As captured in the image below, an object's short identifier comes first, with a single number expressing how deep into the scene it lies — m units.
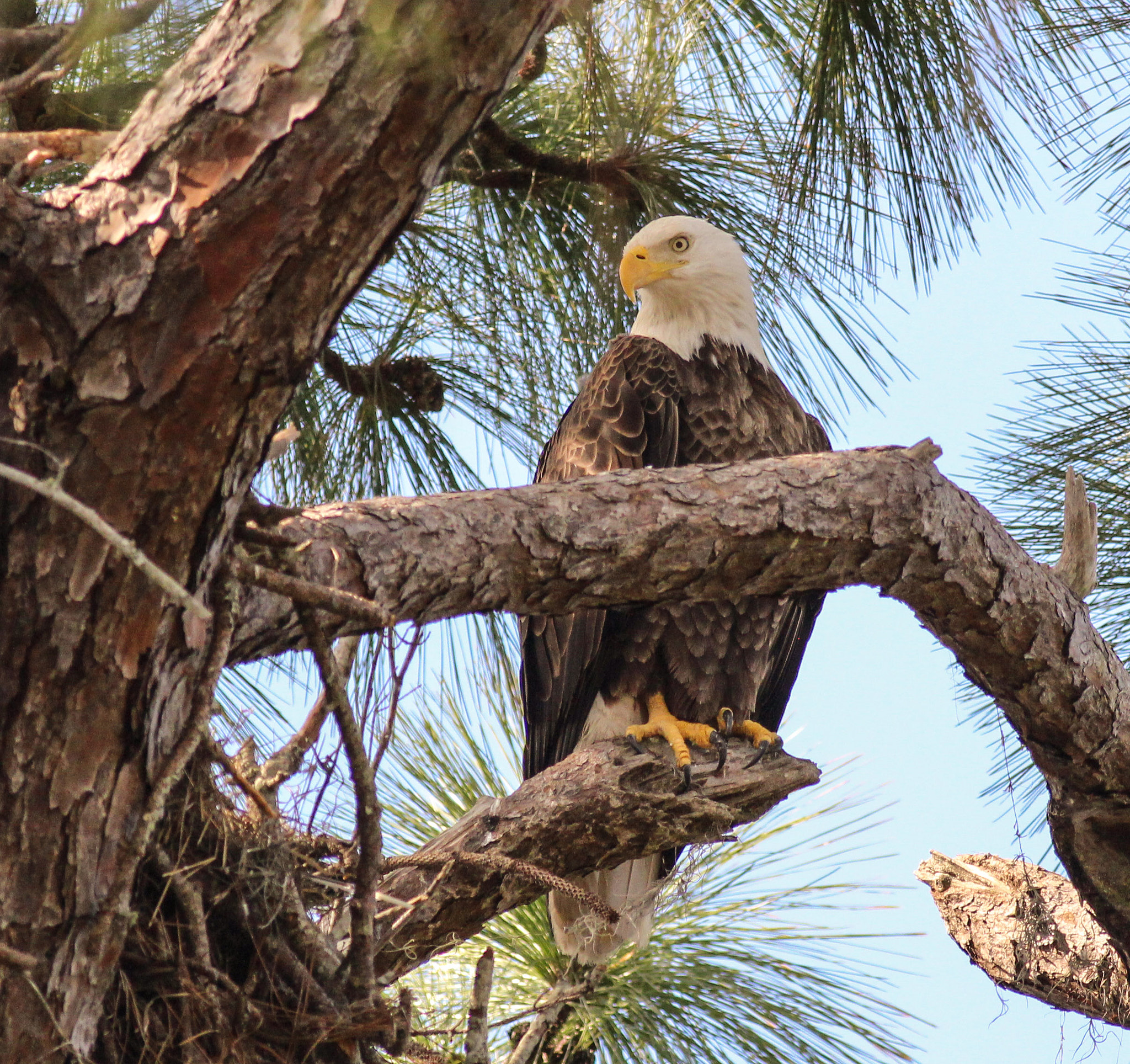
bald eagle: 23.36
